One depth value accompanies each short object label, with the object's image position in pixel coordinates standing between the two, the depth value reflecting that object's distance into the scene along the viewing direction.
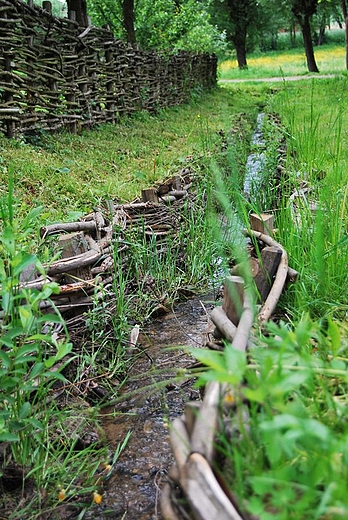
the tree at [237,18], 30.55
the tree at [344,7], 18.34
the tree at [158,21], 17.48
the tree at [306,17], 21.97
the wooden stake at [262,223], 2.26
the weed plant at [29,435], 1.47
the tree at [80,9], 9.78
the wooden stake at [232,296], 1.59
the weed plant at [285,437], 0.75
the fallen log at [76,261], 2.33
